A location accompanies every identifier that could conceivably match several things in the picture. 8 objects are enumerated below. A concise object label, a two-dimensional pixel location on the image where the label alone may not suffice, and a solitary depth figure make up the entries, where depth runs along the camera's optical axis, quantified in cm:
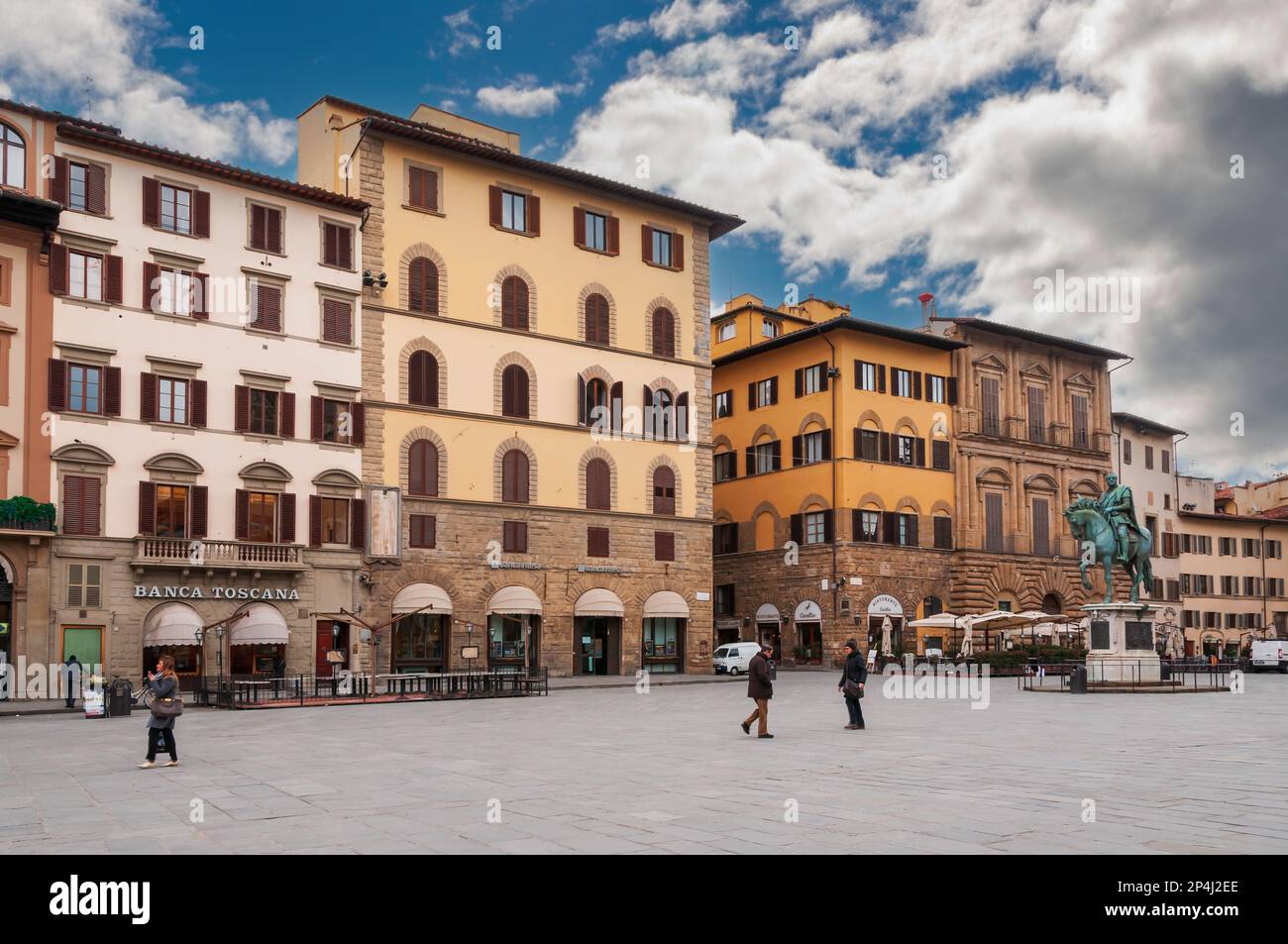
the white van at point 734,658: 5241
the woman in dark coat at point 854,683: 2278
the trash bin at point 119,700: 2936
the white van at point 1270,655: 5934
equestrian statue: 3653
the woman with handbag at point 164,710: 1723
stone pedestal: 3569
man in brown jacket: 2117
